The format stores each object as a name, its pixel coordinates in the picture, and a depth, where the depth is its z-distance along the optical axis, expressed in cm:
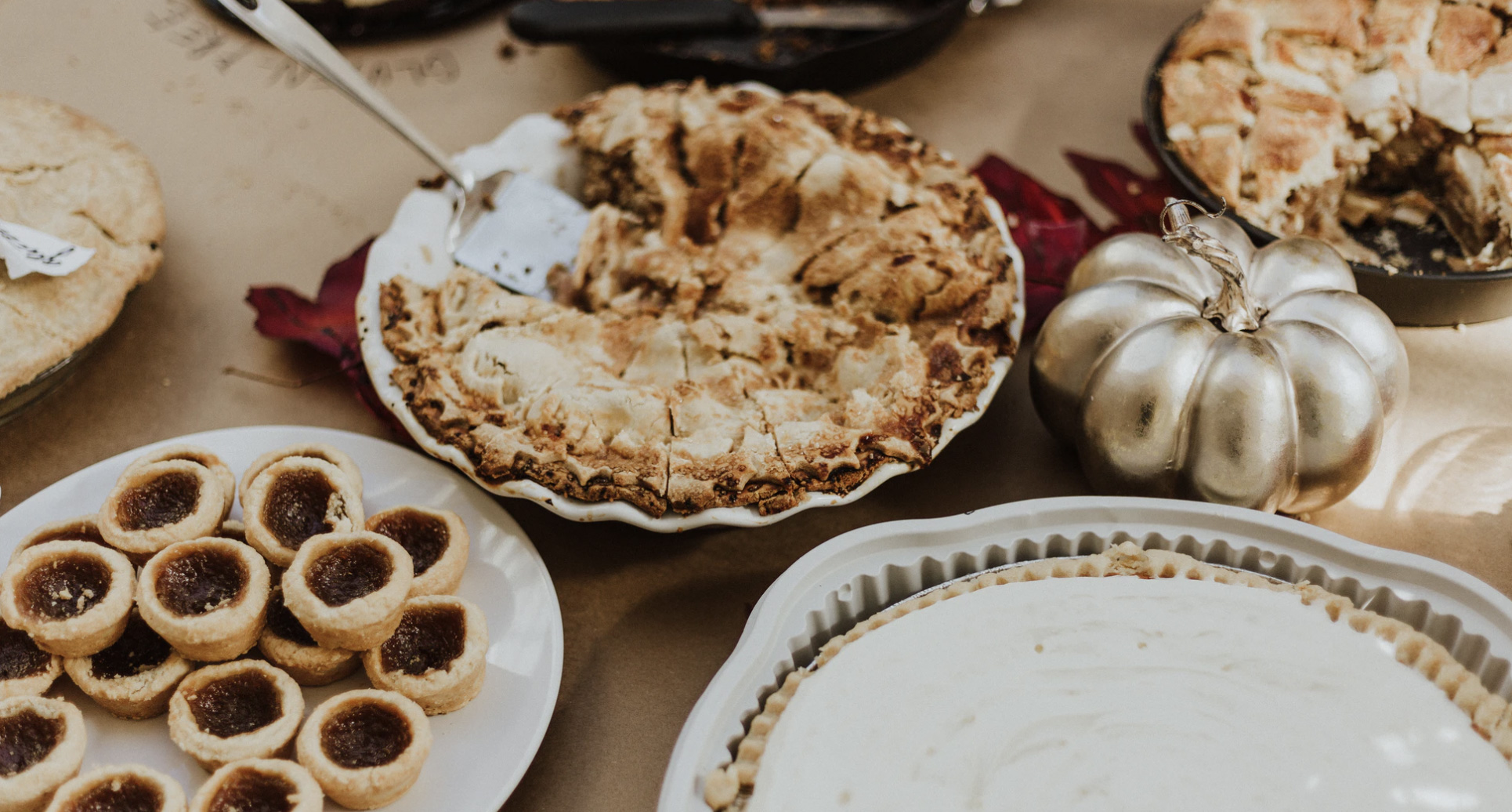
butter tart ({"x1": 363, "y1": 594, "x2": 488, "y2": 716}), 77
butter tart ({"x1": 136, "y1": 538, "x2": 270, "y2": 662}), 76
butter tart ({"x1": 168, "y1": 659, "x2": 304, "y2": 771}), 75
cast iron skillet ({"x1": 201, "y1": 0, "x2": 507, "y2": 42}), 107
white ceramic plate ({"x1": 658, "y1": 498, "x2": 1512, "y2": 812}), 76
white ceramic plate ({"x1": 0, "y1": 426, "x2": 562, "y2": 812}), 76
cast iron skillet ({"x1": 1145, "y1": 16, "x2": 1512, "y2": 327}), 85
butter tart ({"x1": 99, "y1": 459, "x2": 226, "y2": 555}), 79
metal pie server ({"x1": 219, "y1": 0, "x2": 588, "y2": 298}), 89
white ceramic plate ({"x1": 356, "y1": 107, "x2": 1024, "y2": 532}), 80
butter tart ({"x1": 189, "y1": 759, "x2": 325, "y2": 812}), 73
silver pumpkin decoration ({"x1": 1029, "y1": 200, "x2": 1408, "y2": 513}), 80
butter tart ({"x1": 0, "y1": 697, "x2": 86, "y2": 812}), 73
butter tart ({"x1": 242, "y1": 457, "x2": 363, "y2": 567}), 79
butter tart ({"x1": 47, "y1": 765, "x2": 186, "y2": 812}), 74
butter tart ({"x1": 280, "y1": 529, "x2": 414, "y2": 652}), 76
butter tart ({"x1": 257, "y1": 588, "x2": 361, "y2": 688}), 77
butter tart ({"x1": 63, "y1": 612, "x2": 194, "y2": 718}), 76
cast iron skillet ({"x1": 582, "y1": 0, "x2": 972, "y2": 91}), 98
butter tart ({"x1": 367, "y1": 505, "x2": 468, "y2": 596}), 80
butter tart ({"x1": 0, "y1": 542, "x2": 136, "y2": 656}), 76
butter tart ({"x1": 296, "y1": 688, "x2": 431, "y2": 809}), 74
